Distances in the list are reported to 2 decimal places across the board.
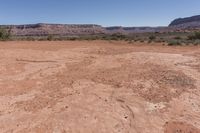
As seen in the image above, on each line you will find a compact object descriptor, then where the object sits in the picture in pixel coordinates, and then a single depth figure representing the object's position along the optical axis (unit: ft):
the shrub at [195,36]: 54.30
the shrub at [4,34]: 58.78
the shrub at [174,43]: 42.18
